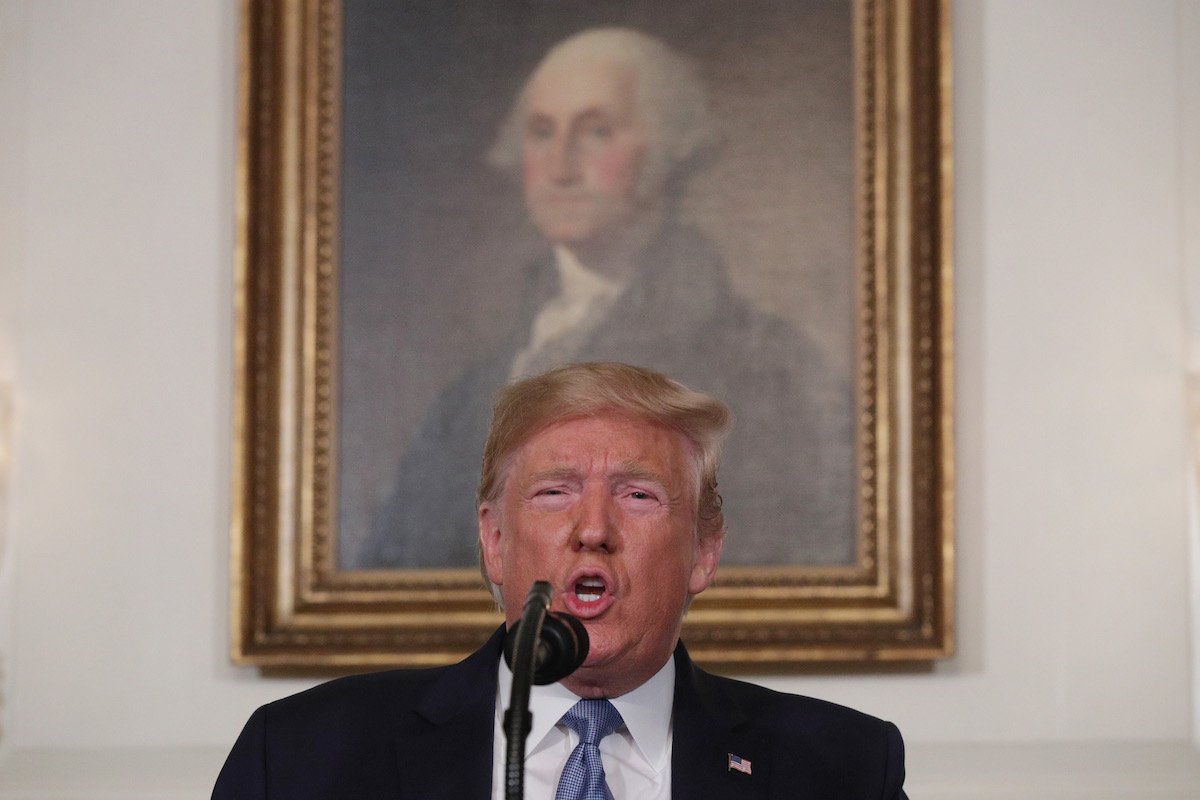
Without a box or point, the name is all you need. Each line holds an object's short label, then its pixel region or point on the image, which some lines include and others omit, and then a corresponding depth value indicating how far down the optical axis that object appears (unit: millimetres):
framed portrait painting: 5047
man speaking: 4471
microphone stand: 4151
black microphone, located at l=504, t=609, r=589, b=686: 4184
